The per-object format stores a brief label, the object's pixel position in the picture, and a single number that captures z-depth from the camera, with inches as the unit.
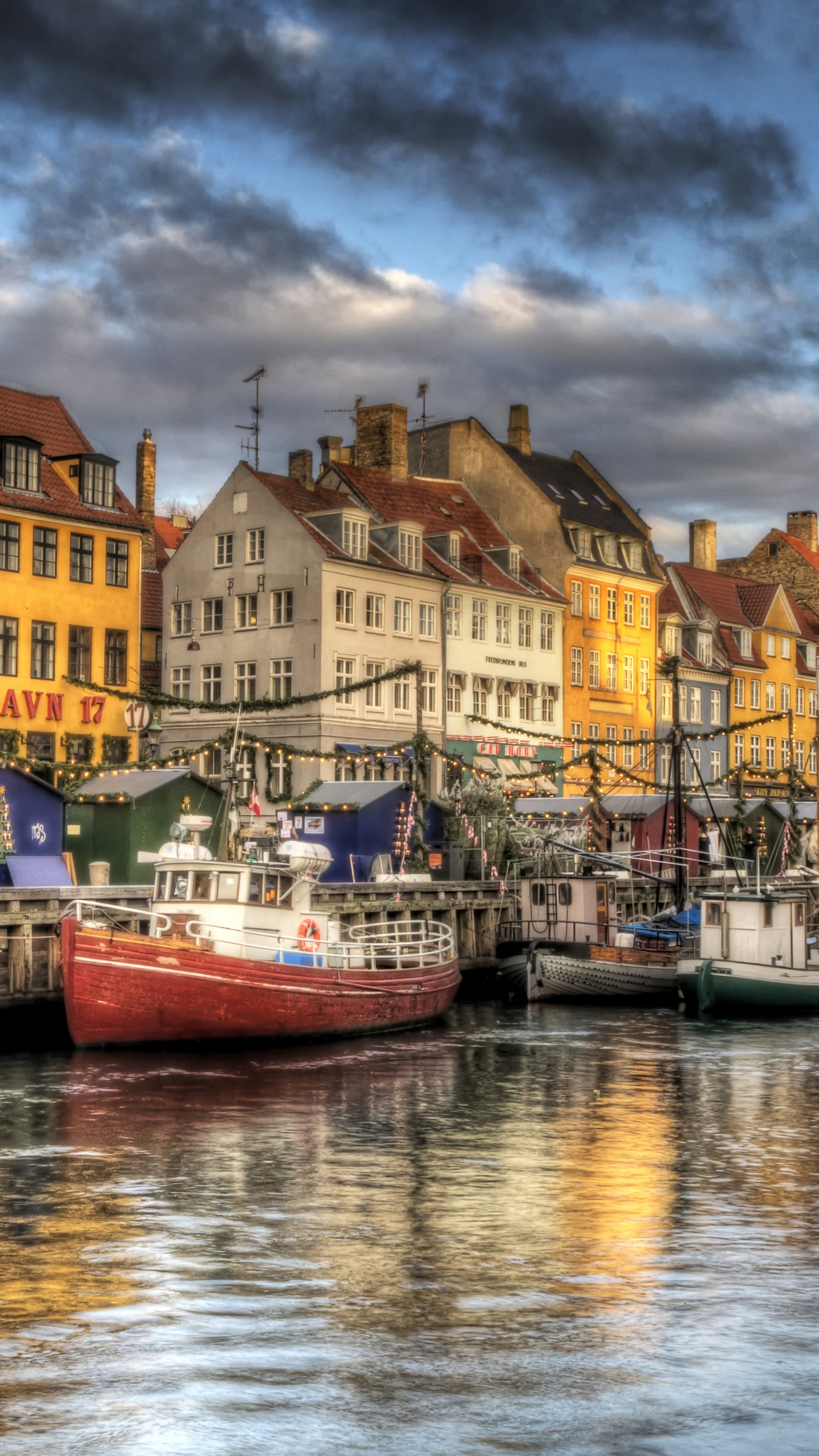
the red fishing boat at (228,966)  1189.1
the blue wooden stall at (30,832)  1691.7
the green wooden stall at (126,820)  1823.3
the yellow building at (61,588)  2145.7
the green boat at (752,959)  1589.6
